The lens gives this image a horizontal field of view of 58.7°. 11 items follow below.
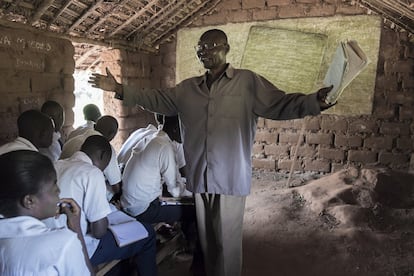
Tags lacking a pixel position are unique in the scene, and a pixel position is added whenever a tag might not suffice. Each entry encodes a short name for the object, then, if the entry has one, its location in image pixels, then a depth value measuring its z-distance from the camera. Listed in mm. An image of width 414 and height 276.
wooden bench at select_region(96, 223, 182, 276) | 2725
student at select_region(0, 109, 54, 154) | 2342
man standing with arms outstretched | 2086
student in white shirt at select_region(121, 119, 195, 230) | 2459
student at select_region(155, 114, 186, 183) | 2781
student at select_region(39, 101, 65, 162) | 3105
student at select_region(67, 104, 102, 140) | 3880
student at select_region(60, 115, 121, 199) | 2518
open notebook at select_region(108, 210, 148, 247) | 2074
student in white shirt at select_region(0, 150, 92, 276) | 1151
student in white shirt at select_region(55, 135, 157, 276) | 1771
